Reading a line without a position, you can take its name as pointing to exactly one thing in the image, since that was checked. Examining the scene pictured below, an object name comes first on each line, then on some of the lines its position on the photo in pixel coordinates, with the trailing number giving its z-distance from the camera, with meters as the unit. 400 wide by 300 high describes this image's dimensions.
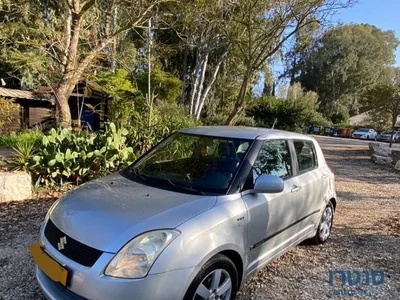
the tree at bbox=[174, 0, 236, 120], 9.58
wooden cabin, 17.39
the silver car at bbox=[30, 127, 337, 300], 2.05
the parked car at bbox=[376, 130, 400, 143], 34.83
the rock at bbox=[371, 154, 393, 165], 12.65
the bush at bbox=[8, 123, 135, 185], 5.59
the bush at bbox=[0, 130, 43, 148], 11.50
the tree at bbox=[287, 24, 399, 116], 49.84
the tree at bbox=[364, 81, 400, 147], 17.88
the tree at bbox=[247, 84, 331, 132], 31.95
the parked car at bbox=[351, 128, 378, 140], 36.88
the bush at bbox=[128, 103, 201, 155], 7.81
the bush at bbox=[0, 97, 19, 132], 13.20
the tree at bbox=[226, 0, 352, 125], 8.91
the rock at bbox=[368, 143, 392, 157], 13.30
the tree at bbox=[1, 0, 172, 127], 8.73
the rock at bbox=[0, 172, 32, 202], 5.02
